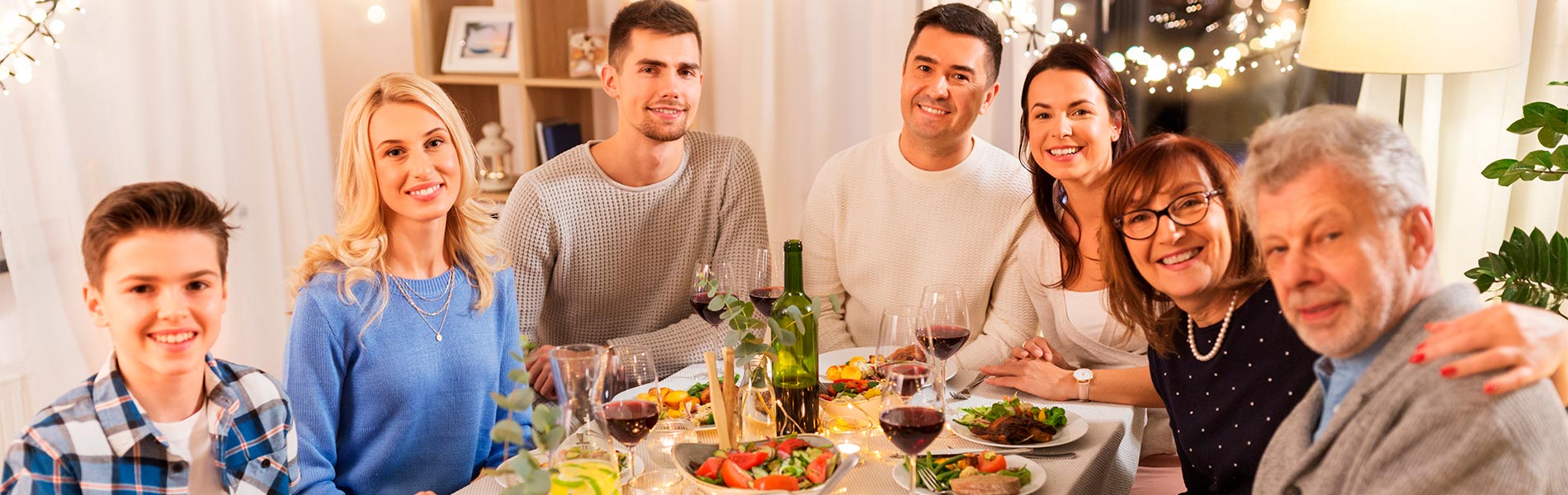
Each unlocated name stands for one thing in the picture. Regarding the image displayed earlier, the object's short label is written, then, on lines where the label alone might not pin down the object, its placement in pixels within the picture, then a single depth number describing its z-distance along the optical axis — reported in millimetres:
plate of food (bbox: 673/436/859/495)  1390
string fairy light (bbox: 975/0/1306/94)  3092
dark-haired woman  2227
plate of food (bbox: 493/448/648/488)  1402
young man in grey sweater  2549
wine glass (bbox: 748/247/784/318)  1938
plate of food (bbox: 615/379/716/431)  1807
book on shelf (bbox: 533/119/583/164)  3590
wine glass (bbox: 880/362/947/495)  1387
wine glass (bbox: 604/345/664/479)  1416
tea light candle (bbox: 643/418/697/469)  1679
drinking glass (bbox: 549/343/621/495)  1396
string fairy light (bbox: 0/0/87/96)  2740
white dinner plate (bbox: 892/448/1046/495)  1517
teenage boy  1319
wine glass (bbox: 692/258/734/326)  1902
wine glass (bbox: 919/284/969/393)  1735
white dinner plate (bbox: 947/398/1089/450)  1714
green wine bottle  1740
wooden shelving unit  3543
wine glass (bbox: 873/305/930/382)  1699
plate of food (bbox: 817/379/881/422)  1817
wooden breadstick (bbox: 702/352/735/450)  1567
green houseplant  2352
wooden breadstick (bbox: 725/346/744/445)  1599
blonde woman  1816
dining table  1586
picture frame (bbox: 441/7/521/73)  3662
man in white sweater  2562
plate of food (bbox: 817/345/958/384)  1951
